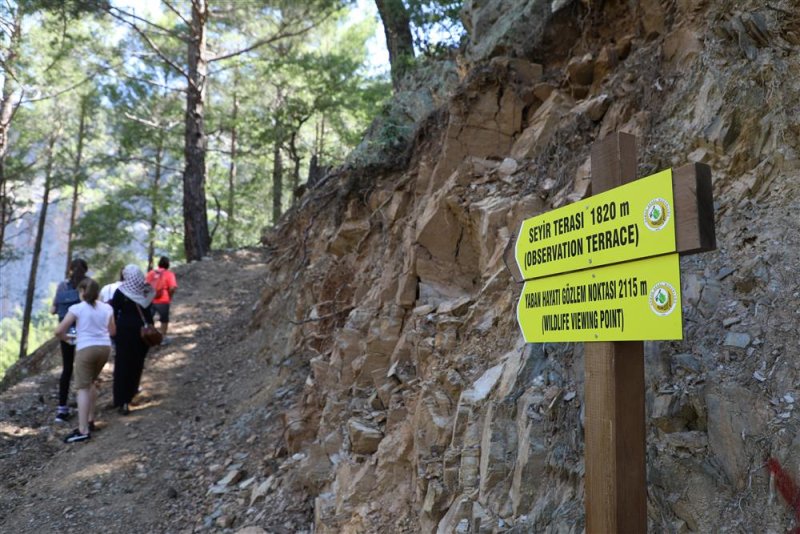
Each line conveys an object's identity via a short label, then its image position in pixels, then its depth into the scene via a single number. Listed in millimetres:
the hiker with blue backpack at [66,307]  7507
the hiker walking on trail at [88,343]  6891
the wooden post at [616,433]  2207
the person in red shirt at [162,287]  9711
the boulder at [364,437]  4699
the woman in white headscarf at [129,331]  7559
